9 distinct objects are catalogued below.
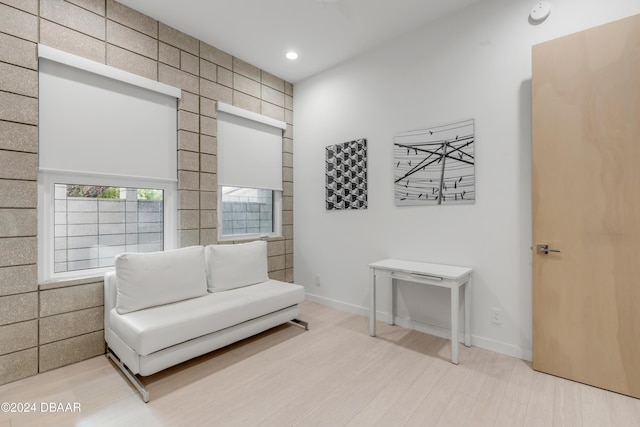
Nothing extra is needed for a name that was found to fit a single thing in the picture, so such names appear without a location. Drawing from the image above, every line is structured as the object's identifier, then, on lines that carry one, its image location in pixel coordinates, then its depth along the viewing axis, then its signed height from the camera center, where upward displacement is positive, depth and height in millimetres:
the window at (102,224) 2441 -66
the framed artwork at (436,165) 2715 +472
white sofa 2096 -735
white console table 2372 -536
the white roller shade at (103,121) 2301 +816
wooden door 1916 +56
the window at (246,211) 3572 +58
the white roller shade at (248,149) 3439 +809
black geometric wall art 3447 +473
